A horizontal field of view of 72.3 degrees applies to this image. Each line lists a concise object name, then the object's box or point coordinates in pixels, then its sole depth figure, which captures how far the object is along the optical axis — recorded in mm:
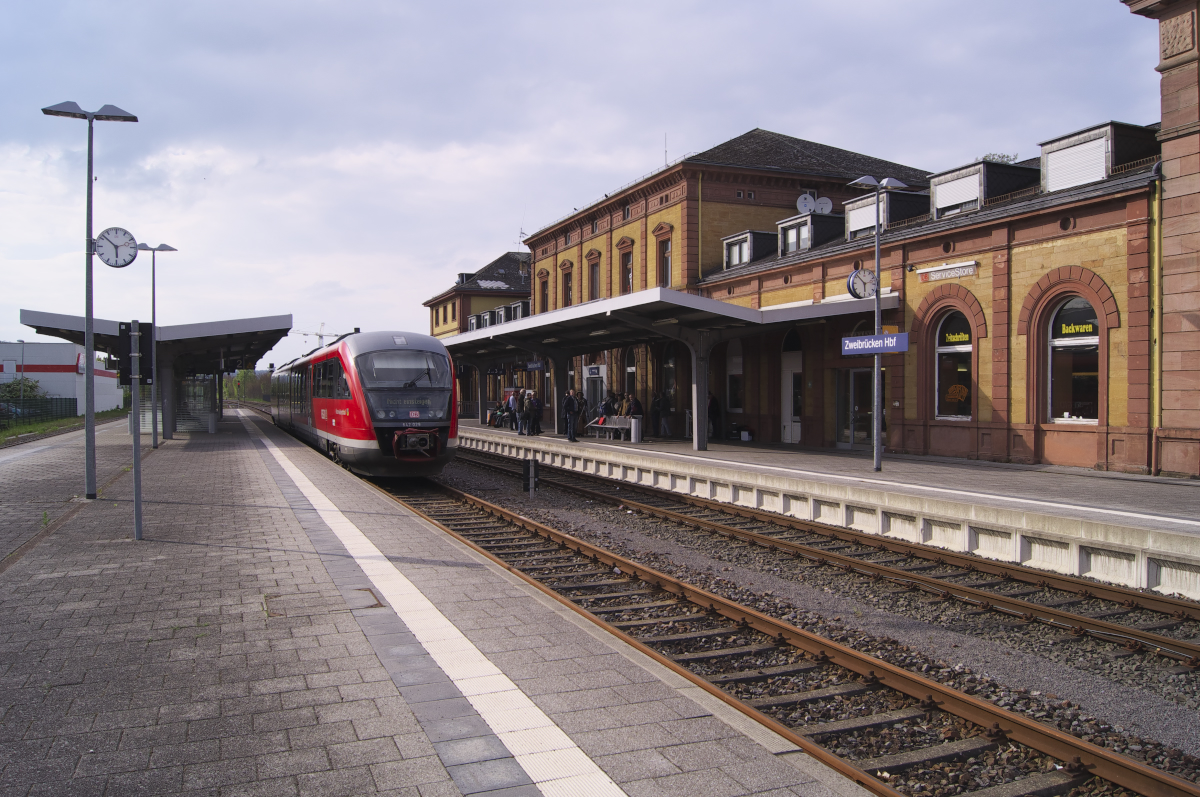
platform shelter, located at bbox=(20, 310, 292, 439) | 23266
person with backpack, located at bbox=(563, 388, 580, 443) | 25203
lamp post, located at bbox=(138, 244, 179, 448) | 23780
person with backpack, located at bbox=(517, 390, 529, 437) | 28781
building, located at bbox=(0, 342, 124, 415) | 62250
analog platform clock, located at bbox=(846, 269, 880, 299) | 18219
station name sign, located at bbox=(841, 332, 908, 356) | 15203
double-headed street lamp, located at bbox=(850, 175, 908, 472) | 15578
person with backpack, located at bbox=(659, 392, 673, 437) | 28234
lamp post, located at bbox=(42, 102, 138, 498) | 11539
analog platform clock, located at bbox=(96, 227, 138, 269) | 12461
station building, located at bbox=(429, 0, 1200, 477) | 14477
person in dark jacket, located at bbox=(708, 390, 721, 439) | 25906
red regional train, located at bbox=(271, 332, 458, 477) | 14570
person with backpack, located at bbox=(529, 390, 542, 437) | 28500
